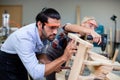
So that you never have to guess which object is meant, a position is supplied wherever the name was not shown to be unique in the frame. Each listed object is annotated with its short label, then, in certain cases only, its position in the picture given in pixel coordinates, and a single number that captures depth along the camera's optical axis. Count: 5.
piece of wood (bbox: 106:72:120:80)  2.17
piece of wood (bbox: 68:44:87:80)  1.50
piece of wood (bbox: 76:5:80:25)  7.69
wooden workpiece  1.49
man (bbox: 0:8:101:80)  1.63
